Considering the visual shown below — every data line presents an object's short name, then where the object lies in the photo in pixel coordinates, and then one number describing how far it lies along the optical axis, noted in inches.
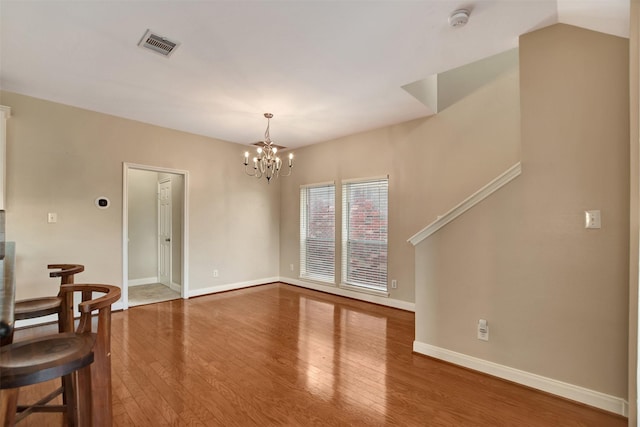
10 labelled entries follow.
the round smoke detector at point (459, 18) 82.0
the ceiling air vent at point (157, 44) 93.1
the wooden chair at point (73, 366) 44.3
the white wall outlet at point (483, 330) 97.9
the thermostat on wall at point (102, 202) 159.0
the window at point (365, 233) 181.2
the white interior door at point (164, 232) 224.1
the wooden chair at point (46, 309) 71.9
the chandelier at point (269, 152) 152.8
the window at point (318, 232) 208.1
